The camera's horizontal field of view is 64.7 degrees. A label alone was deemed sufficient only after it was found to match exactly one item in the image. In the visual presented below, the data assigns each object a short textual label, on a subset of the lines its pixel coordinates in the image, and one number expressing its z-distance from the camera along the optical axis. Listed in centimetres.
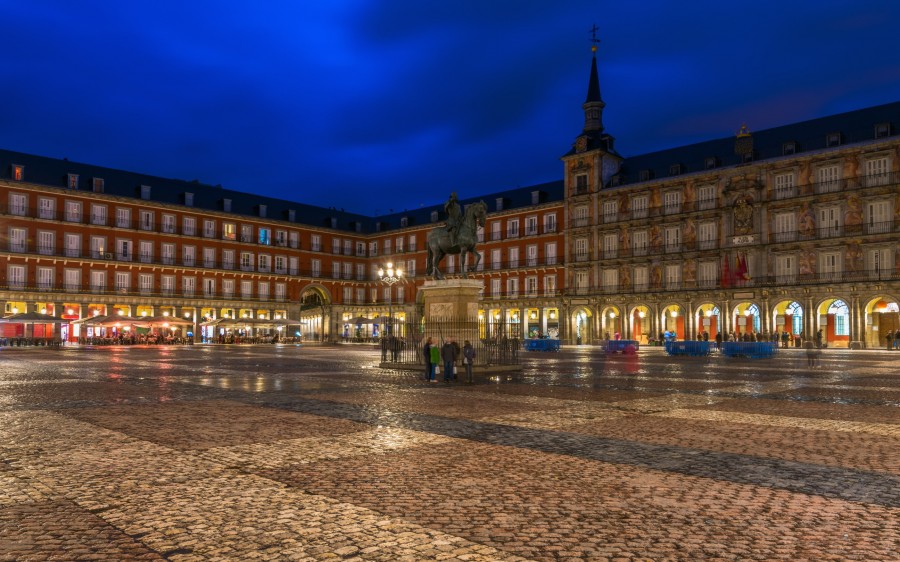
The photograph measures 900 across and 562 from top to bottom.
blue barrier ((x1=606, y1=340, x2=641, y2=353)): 3725
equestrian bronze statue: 2181
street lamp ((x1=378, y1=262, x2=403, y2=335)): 4119
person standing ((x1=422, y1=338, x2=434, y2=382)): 1778
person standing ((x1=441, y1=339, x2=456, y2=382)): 1753
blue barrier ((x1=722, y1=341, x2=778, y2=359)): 3294
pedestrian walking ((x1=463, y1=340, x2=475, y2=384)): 1695
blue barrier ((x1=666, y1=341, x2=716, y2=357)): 3384
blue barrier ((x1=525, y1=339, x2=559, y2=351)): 4131
